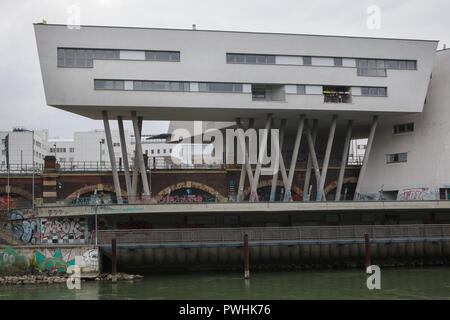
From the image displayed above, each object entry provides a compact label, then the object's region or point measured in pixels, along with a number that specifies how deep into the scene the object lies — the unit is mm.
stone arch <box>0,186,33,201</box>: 53938
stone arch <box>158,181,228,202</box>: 56312
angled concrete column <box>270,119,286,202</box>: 52000
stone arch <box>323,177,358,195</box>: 61375
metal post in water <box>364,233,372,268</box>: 38750
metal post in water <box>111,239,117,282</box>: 36000
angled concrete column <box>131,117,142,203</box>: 50609
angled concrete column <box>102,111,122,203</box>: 48312
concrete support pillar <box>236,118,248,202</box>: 51503
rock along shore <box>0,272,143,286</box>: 35812
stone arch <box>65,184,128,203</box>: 54656
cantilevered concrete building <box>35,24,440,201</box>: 46469
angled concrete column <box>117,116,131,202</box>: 49894
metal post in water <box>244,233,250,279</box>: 36875
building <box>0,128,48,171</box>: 107875
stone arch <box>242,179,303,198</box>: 59562
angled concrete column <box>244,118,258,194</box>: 51438
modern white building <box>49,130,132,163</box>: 116475
